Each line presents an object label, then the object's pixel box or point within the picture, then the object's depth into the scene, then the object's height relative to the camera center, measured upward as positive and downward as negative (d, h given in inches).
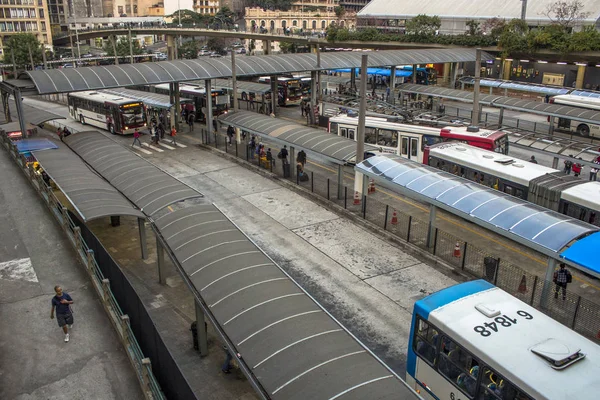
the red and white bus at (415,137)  1111.6 -210.4
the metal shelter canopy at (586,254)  551.8 -226.0
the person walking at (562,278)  624.1 -275.7
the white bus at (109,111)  1581.0 -228.6
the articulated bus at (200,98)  1766.5 -206.5
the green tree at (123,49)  4183.1 -103.5
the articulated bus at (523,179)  767.7 -218.6
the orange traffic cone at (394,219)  874.8 -292.6
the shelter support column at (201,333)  524.4 -297.0
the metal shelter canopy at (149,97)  1660.4 -206.5
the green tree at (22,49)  3663.9 -93.2
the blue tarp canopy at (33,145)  992.2 -207.9
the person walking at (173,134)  1505.3 -273.1
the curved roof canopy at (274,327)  359.6 -224.8
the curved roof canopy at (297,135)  1024.6 -206.8
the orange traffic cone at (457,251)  772.6 -303.0
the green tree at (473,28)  2621.1 +48.7
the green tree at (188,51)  4731.8 -129.7
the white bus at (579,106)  1509.6 -195.6
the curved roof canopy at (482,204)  620.4 -217.7
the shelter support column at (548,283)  609.9 -274.3
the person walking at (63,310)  460.4 -233.9
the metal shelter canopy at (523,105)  1357.0 -183.1
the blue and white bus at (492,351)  366.6 -226.8
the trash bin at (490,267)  677.3 -286.4
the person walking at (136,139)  1442.9 -278.8
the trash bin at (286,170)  1154.0 -284.0
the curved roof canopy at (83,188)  665.6 -209.9
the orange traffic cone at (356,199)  991.6 -294.2
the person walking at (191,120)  1647.4 -256.1
